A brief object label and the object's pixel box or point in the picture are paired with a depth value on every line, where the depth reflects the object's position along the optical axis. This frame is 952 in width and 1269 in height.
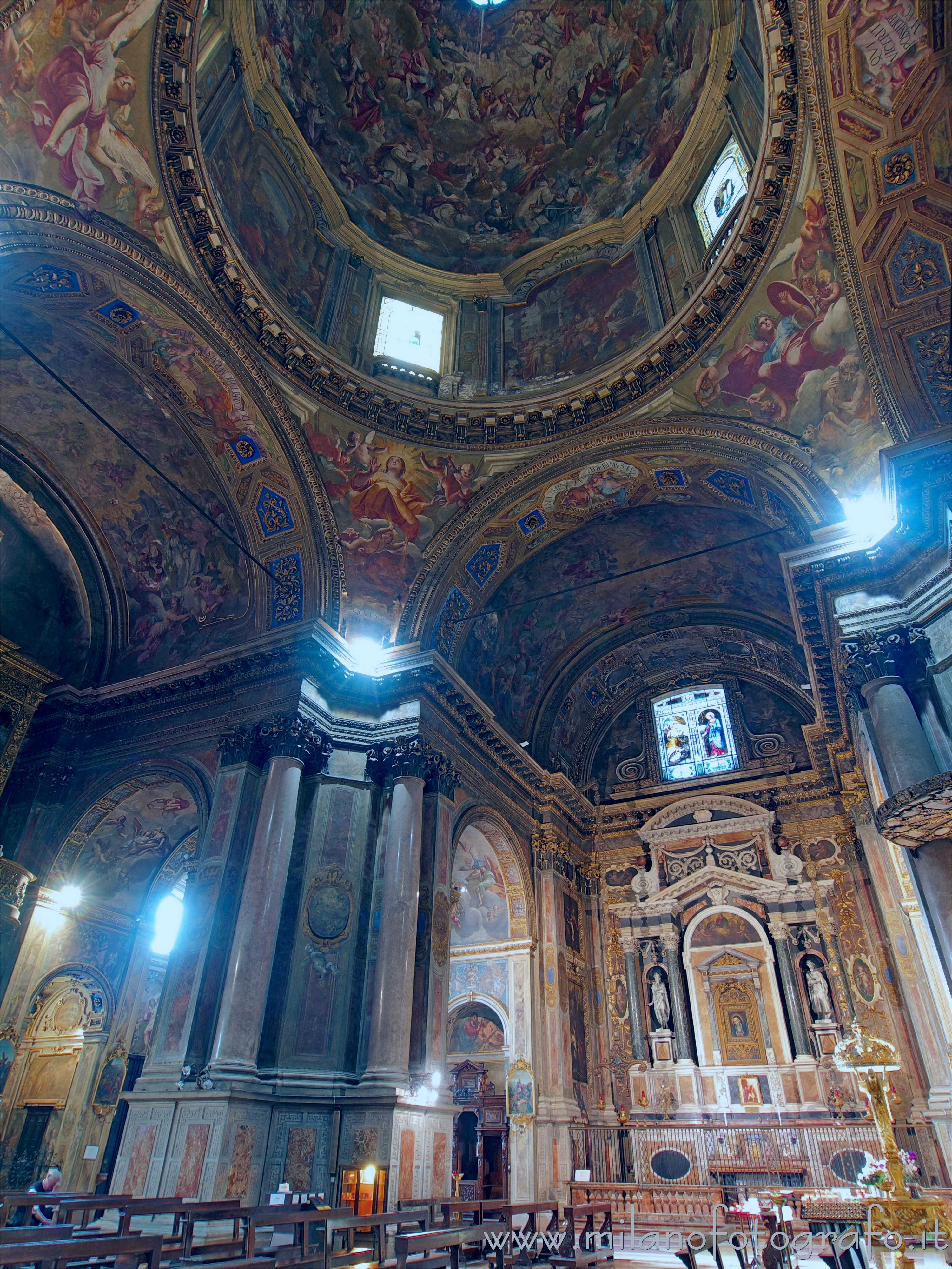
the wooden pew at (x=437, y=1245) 6.07
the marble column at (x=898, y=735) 10.14
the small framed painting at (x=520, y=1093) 15.32
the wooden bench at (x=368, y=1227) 6.91
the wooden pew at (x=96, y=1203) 6.91
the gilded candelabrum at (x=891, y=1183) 8.62
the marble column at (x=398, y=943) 11.39
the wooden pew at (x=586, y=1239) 8.66
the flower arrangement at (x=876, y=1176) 9.06
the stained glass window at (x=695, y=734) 21.28
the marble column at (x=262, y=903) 10.70
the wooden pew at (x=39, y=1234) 6.17
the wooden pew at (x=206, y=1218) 6.86
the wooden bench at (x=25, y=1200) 6.97
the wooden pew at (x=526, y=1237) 9.07
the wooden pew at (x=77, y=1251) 4.72
